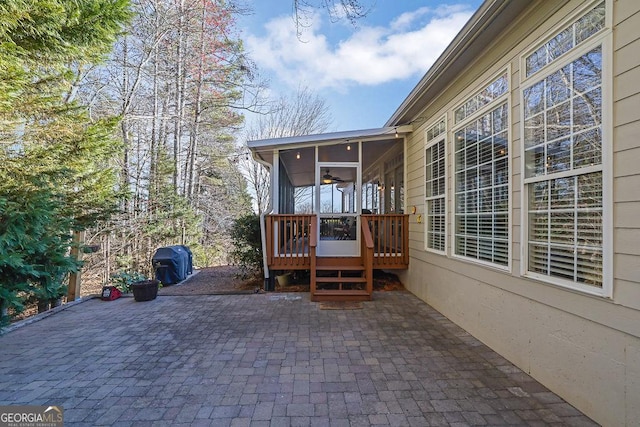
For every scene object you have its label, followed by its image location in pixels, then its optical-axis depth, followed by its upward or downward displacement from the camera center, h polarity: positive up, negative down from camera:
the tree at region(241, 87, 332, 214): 14.05 +4.60
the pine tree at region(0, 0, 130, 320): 3.34 +1.24
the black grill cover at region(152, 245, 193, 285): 6.53 -1.24
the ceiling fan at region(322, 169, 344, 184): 7.30 +0.90
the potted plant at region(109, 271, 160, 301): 5.05 -1.40
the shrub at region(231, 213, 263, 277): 6.33 -0.66
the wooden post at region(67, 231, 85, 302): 5.00 -1.16
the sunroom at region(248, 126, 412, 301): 5.36 -0.23
